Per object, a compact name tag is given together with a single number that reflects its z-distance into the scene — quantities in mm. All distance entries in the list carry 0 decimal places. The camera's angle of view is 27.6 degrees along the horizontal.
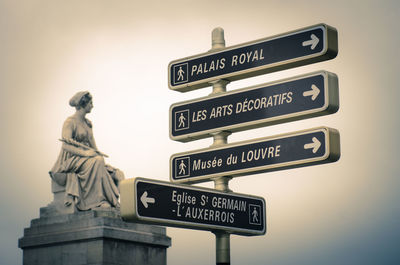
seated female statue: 16250
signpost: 7594
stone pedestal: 15242
